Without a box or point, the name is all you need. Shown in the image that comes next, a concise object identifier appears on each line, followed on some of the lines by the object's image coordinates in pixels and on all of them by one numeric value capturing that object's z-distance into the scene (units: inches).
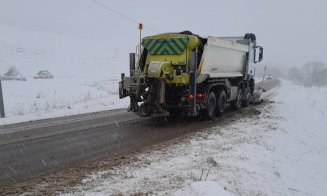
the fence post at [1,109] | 416.2
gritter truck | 352.5
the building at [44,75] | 1656.0
